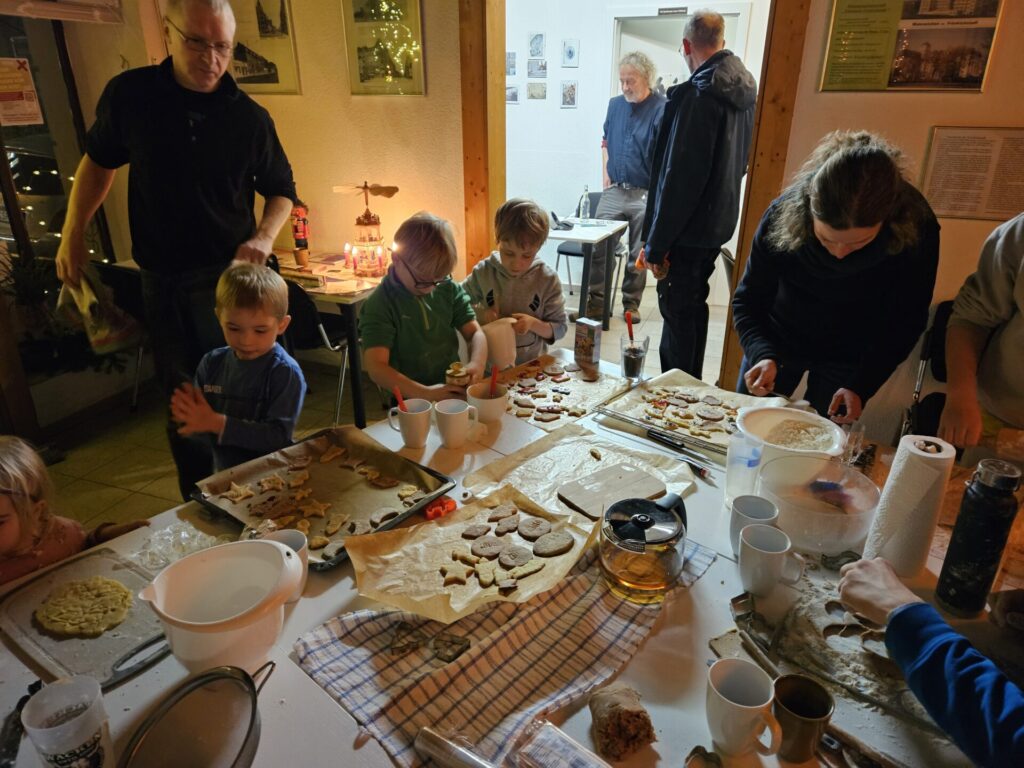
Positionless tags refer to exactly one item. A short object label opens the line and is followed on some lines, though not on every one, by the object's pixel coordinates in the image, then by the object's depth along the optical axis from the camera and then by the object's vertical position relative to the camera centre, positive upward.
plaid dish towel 0.81 -0.70
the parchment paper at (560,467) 1.32 -0.70
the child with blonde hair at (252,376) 1.56 -0.61
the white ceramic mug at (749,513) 1.09 -0.63
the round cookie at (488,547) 1.11 -0.69
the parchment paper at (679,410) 1.53 -0.69
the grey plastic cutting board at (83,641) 0.87 -0.68
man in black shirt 2.03 -0.17
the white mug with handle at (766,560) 0.98 -0.63
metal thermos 0.89 -0.56
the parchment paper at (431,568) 0.99 -0.69
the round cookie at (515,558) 1.09 -0.70
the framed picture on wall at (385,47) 3.05 +0.37
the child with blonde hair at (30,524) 1.06 -0.64
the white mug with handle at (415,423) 1.45 -0.63
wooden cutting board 1.26 -0.69
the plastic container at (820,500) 1.10 -0.63
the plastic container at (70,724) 0.68 -0.61
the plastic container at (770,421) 1.32 -0.59
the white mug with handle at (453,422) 1.47 -0.64
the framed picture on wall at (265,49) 3.34 +0.40
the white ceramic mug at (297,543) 1.03 -0.63
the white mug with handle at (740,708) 0.74 -0.65
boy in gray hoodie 2.12 -0.54
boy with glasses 1.87 -0.57
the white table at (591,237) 4.12 -0.67
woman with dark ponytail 1.49 -0.40
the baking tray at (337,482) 1.19 -0.68
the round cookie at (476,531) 1.16 -0.69
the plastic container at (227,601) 0.81 -0.60
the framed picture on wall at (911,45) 2.16 +0.27
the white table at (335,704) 0.77 -0.71
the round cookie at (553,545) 1.12 -0.69
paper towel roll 0.99 -0.56
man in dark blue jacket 2.94 -0.21
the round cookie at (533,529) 1.17 -0.69
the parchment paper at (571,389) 1.68 -0.70
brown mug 0.74 -0.65
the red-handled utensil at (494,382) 1.58 -0.60
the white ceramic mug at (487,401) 1.59 -0.64
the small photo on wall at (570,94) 5.58 +0.28
